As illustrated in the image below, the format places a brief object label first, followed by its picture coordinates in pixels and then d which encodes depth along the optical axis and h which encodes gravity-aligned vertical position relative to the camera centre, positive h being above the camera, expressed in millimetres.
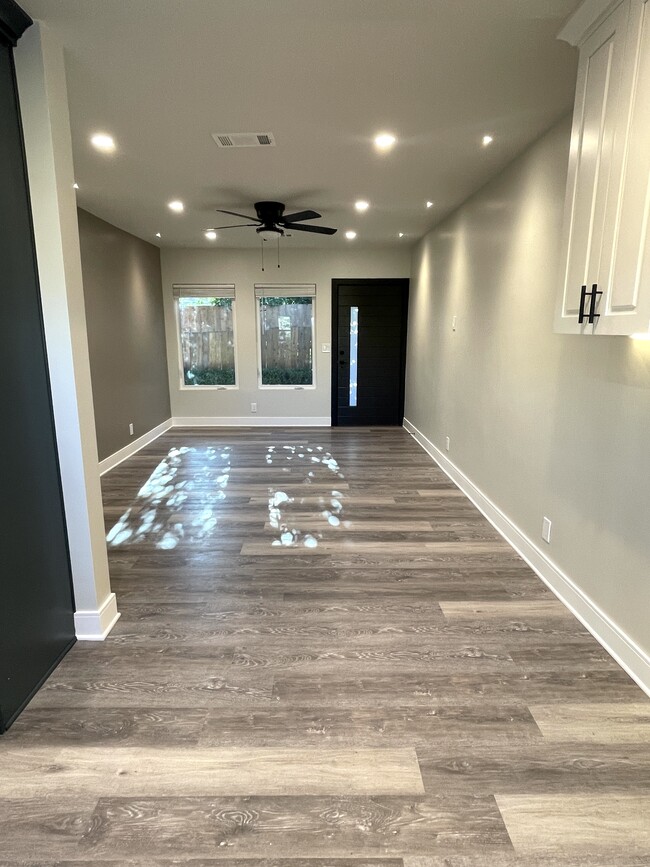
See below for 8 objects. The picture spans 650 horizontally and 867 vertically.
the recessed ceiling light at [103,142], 2781 +1241
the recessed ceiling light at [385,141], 2773 +1243
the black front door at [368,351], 6625 -111
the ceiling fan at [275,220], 4137 +1117
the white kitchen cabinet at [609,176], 1496 +605
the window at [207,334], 6664 +133
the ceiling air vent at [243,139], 2754 +1239
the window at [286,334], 6672 +136
